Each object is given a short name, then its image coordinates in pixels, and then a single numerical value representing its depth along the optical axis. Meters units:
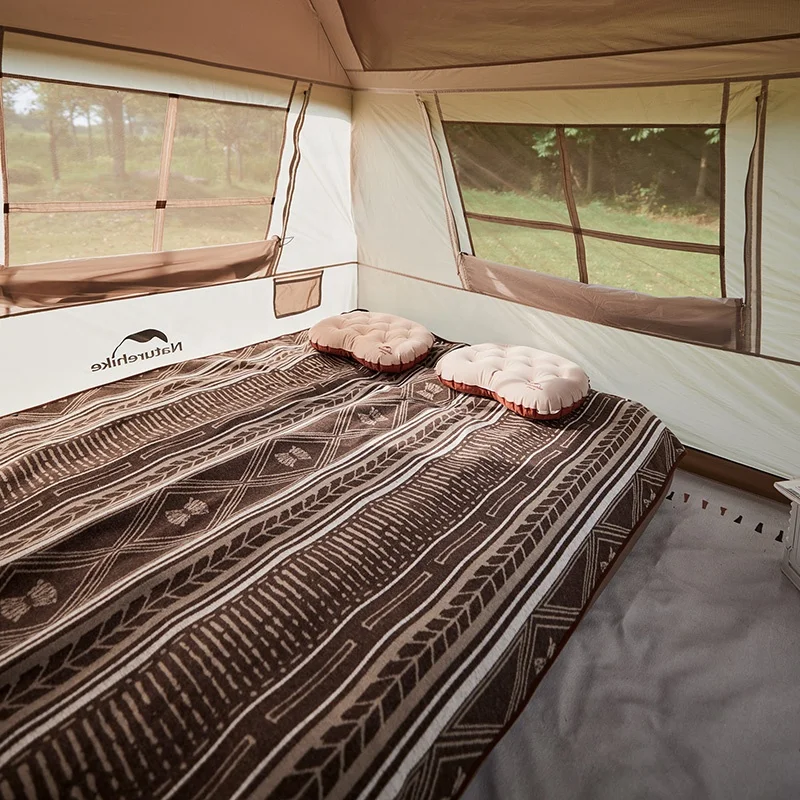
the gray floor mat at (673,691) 1.36
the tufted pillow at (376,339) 2.64
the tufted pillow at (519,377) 2.24
